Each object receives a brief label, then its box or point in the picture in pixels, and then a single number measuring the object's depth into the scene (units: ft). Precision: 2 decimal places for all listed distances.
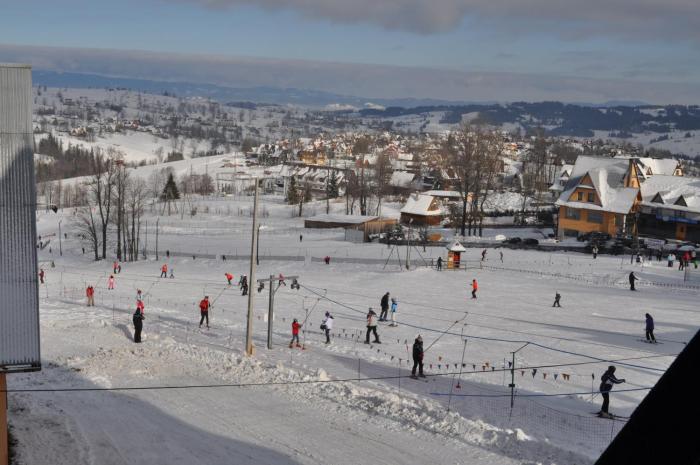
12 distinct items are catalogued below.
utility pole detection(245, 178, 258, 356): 71.36
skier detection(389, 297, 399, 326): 87.78
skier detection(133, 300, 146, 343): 76.95
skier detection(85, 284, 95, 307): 103.60
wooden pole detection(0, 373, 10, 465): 43.42
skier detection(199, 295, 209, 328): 86.53
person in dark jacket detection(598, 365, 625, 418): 51.57
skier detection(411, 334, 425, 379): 62.13
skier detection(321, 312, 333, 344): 78.54
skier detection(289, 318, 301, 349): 75.31
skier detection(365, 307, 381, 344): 78.18
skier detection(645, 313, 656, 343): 77.66
